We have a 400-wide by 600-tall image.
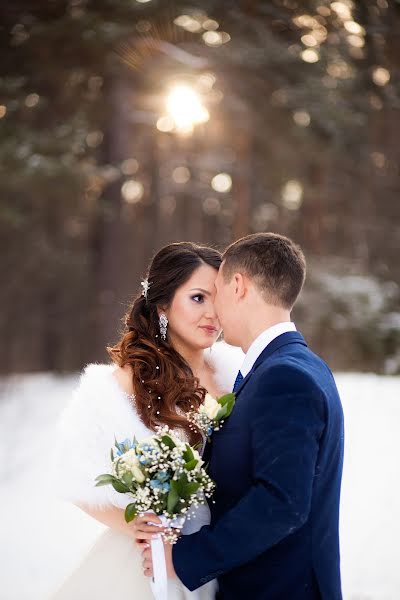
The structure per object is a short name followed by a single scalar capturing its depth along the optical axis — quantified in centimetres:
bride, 300
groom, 228
